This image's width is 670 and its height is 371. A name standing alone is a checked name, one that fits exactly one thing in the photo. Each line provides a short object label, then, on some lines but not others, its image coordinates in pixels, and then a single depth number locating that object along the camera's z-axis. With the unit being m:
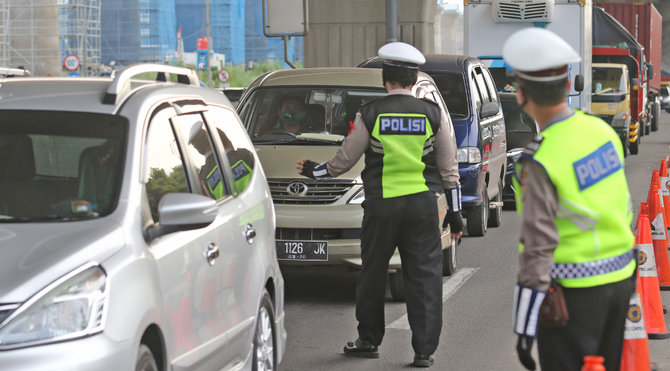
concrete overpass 30.62
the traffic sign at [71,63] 44.26
